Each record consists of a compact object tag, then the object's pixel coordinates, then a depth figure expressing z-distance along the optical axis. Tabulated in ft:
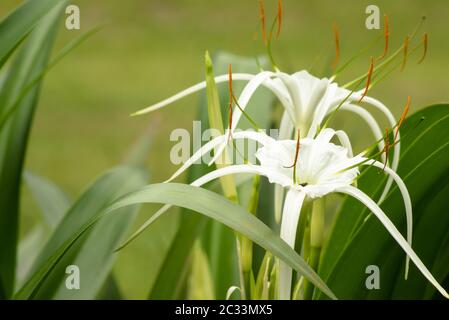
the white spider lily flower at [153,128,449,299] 3.69
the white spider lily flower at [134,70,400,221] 3.82
